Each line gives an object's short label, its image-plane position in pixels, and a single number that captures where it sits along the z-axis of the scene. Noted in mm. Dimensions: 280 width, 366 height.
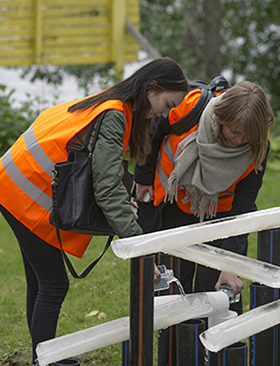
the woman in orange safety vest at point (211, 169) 5942
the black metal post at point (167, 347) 5699
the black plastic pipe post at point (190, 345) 5517
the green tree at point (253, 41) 32200
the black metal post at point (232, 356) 5383
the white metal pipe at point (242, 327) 5200
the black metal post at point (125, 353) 5578
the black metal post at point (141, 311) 5193
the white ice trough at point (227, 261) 5331
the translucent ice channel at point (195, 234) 5132
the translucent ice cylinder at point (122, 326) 5392
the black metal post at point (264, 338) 5508
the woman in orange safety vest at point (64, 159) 5727
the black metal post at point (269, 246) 5467
